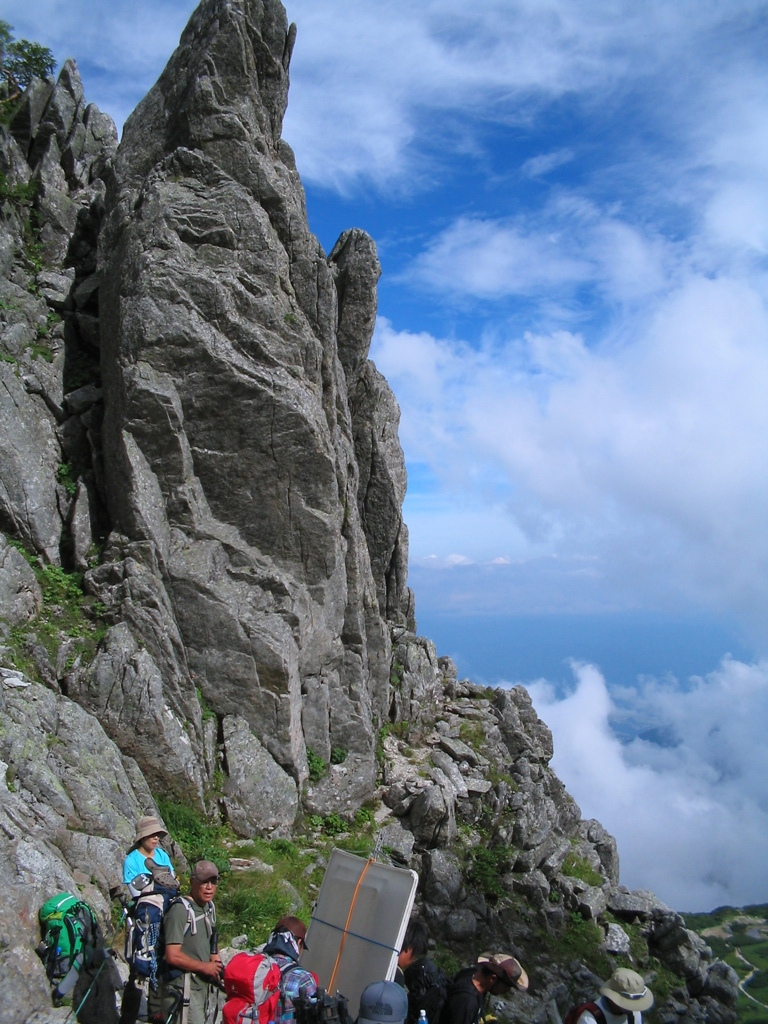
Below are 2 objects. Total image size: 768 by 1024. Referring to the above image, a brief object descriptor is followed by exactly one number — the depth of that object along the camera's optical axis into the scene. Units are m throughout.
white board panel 8.31
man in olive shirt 7.57
